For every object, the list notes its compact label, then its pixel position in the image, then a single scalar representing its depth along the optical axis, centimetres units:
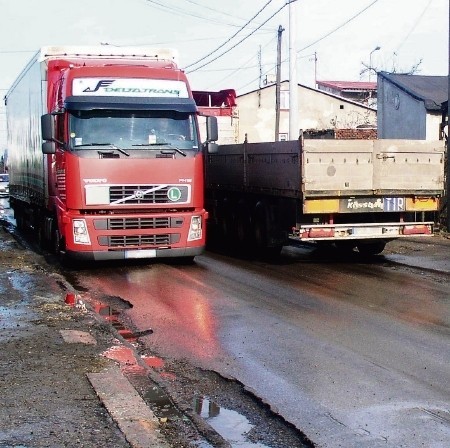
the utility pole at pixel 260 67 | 7062
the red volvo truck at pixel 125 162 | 1284
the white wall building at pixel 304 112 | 5700
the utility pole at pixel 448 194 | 1838
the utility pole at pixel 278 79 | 3428
